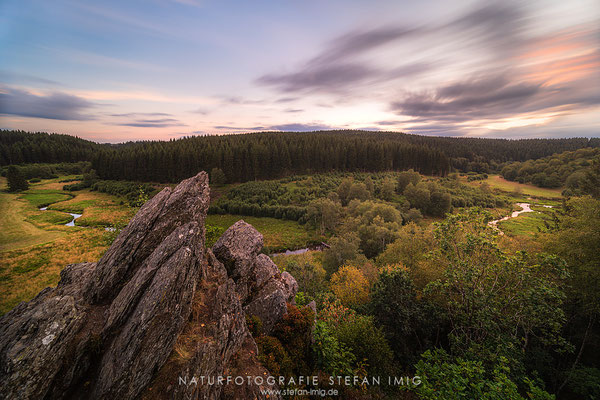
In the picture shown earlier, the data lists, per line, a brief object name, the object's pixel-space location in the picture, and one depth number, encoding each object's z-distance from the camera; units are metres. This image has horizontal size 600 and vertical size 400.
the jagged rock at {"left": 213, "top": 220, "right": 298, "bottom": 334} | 15.75
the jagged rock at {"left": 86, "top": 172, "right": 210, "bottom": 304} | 11.80
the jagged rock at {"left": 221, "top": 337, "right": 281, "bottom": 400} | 9.98
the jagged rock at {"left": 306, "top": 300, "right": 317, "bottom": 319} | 19.25
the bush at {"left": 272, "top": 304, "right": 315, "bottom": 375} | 13.97
